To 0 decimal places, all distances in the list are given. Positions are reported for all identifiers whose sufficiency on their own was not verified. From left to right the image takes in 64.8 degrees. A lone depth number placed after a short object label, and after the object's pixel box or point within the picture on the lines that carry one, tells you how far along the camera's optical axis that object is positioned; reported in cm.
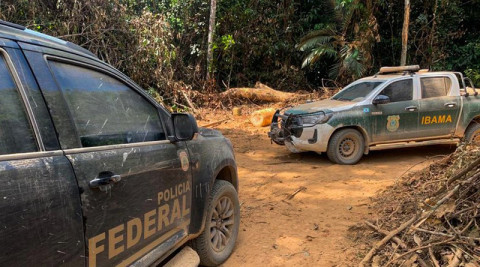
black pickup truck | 163
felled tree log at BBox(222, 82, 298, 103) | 1371
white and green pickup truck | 734
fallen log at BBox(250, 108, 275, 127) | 1152
